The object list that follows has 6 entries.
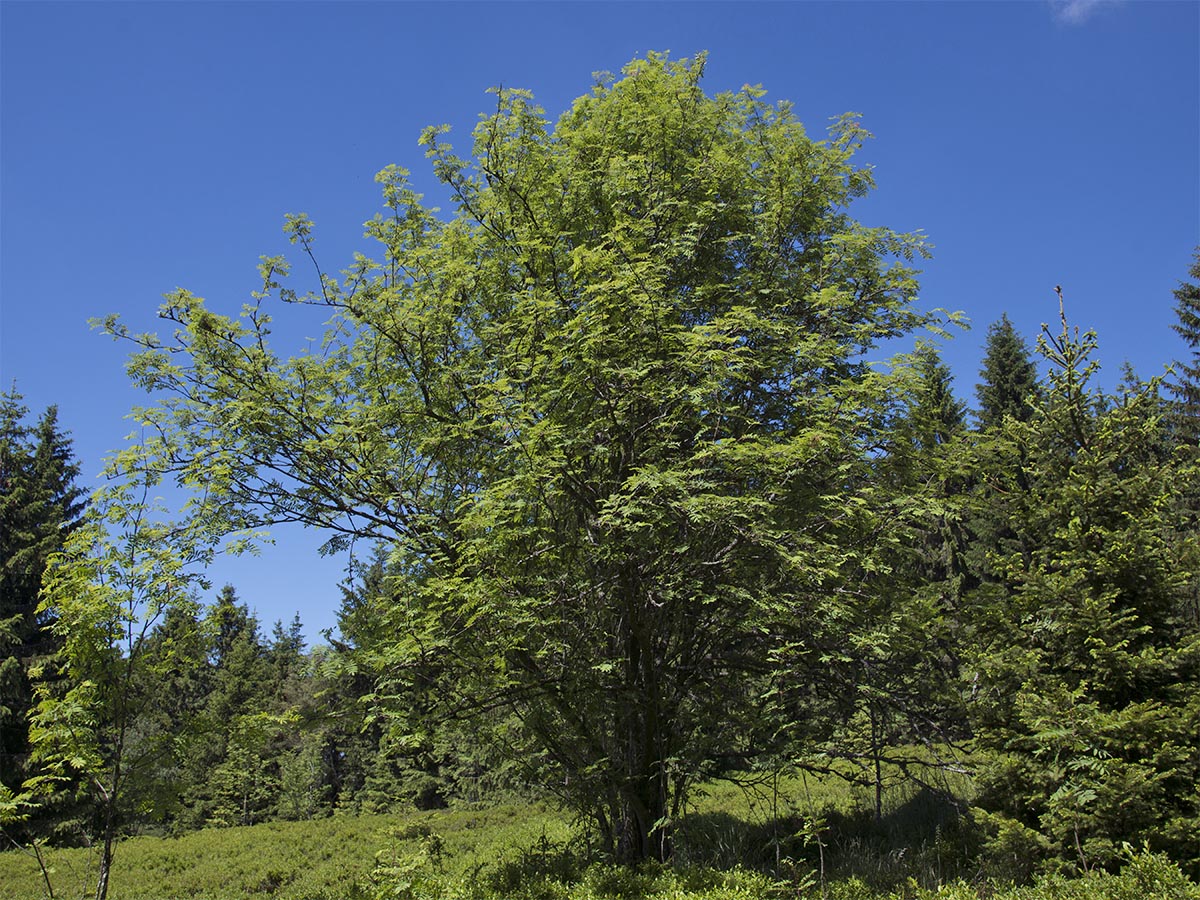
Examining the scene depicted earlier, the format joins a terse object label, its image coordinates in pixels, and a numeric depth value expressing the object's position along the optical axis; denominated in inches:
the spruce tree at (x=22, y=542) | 895.1
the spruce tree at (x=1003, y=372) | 1167.0
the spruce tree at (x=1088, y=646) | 243.4
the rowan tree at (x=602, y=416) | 275.6
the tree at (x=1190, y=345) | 933.2
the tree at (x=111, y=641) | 279.0
